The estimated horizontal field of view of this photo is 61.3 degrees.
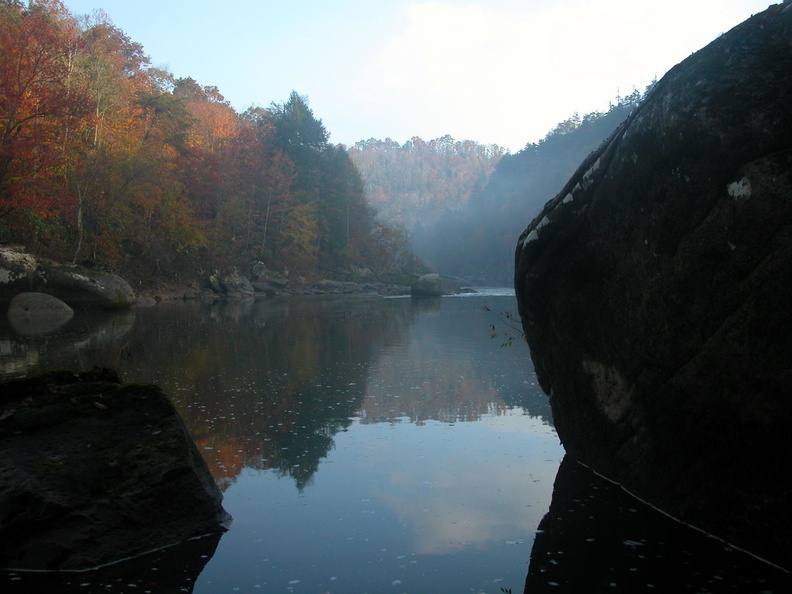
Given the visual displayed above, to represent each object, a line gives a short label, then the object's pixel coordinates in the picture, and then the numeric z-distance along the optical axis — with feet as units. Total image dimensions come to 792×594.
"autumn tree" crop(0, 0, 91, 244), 77.00
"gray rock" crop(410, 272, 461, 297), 148.05
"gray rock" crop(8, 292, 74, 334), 66.44
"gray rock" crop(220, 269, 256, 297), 136.87
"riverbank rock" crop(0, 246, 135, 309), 73.31
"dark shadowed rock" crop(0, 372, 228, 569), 13.74
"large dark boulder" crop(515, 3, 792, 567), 12.57
